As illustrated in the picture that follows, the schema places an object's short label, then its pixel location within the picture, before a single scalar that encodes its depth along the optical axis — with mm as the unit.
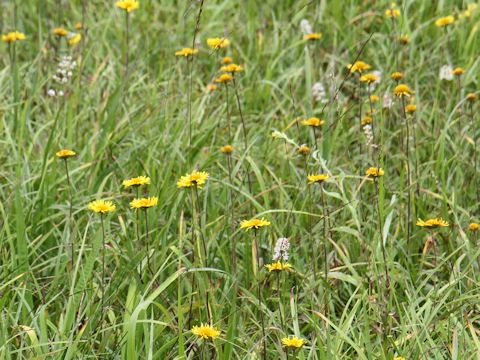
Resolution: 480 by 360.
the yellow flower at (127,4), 6420
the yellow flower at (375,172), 4697
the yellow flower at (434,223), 4757
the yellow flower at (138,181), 4718
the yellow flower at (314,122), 5412
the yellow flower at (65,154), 4898
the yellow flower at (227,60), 6250
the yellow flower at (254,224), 4346
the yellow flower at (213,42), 5866
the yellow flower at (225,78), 5854
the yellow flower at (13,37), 6739
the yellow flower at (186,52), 5755
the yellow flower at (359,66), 5595
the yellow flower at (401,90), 5412
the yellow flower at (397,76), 5745
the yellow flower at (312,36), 6753
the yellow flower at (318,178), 4817
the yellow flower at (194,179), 4488
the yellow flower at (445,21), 6774
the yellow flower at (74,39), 7535
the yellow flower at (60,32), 6967
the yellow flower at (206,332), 3887
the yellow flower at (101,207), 4527
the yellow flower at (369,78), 5514
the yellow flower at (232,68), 5755
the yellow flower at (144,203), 4552
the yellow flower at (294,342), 3873
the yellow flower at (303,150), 5198
